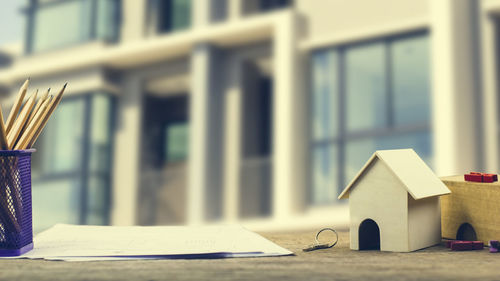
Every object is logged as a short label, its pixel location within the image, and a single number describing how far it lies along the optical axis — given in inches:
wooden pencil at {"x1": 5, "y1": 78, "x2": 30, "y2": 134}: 46.7
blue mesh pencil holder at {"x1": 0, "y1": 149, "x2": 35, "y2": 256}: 47.1
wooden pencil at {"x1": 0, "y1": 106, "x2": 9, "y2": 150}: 46.3
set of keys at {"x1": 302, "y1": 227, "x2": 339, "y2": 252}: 50.0
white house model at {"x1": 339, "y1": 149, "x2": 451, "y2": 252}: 49.4
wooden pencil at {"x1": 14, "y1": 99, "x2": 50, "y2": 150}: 47.6
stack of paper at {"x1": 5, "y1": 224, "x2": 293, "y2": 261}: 46.8
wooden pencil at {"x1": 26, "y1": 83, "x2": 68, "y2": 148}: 47.2
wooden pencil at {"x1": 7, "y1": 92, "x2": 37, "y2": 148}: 47.7
